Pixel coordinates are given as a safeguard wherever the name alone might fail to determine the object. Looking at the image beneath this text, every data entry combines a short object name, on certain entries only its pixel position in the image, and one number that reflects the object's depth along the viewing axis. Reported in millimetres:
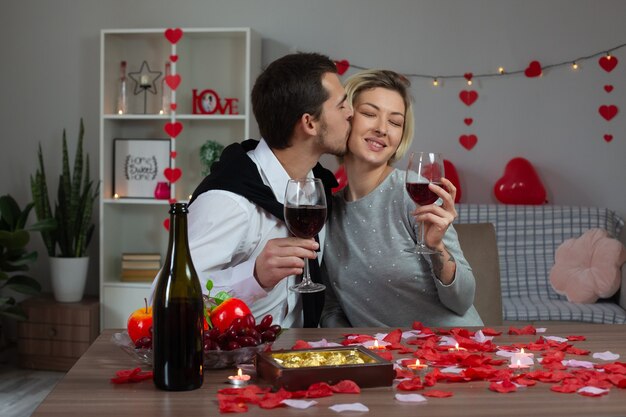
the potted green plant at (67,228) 4660
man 2123
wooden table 1223
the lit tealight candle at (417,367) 1485
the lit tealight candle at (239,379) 1373
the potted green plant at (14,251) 4316
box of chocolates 1324
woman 2277
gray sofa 4508
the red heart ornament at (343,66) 4953
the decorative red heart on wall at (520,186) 4723
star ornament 5036
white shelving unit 4781
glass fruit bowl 1443
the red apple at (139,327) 1495
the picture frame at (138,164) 4934
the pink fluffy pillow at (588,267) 4270
